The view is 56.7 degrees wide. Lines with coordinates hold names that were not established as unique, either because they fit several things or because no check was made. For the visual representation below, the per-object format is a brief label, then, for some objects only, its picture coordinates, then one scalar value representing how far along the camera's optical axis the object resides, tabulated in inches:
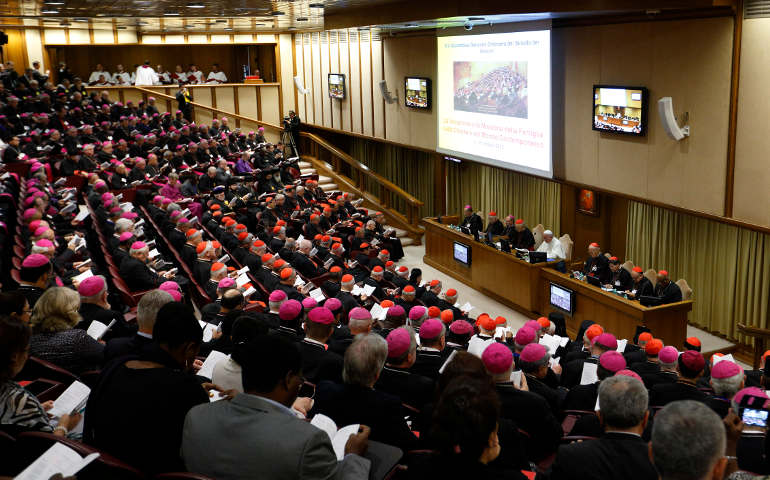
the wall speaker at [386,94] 666.2
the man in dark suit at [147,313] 140.9
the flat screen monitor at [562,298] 431.2
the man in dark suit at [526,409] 156.6
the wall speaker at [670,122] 352.8
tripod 904.9
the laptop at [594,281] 411.8
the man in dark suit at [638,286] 391.9
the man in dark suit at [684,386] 198.5
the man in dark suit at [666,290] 377.1
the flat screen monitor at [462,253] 541.6
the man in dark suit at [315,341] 178.4
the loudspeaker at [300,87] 875.4
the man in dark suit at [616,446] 108.6
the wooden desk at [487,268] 467.8
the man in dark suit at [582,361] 230.5
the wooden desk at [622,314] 371.9
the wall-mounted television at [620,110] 382.0
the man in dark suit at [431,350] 186.9
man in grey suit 91.4
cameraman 906.7
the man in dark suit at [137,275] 313.9
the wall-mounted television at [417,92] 601.0
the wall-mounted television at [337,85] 781.3
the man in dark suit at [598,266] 438.9
